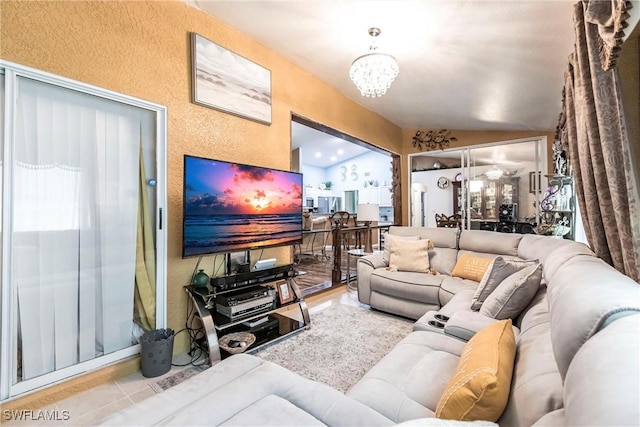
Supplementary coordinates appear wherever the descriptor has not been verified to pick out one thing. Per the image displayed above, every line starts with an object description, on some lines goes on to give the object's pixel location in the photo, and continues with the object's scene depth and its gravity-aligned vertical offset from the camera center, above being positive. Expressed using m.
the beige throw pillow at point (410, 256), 3.27 -0.52
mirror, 4.63 +0.51
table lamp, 4.20 +0.02
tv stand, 2.13 -0.79
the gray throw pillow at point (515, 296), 1.71 -0.52
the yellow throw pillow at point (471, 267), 2.86 -0.58
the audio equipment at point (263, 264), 2.61 -0.47
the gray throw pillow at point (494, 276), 2.02 -0.47
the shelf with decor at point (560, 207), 2.73 +0.04
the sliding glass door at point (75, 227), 1.64 -0.07
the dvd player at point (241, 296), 2.29 -0.70
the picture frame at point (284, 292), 2.69 -0.76
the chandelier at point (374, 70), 2.39 +1.26
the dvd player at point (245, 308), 2.27 -0.79
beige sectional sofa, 0.54 -0.60
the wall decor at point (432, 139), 5.25 +1.42
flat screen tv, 2.15 +0.07
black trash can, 1.98 -1.00
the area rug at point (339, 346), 2.05 -1.15
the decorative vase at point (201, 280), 2.24 -0.53
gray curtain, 1.10 +0.31
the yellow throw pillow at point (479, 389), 0.82 -0.54
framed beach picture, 2.39 +1.26
